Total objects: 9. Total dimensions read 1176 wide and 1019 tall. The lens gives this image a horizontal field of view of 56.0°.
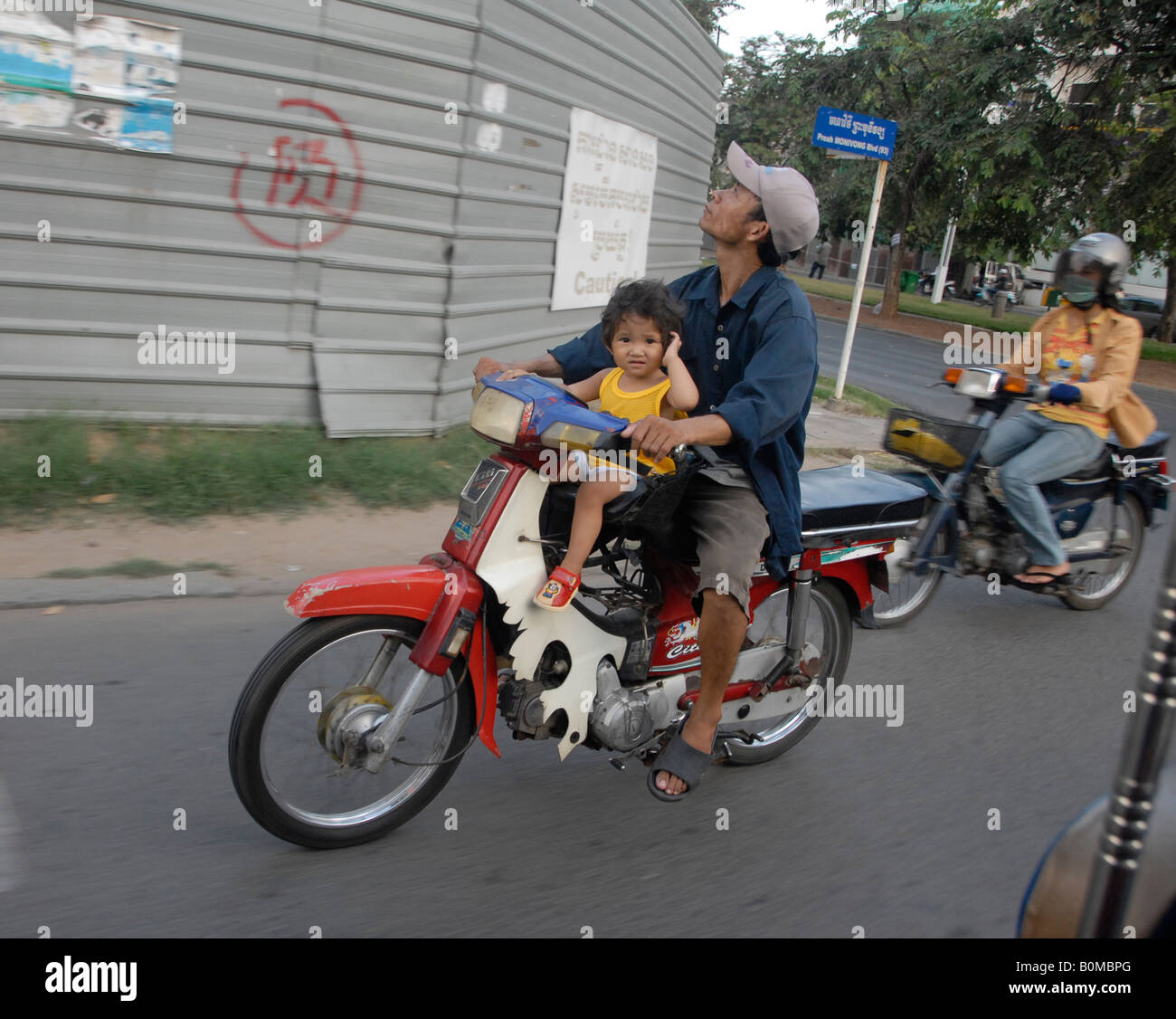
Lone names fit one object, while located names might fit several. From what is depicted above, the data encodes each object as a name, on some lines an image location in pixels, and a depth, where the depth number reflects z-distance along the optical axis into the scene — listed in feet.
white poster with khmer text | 31.71
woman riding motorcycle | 18.90
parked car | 112.27
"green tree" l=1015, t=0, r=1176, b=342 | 65.51
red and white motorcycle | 10.02
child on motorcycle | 10.46
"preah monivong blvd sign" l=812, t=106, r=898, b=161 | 36.99
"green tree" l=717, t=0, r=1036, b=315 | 78.95
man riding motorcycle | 11.09
